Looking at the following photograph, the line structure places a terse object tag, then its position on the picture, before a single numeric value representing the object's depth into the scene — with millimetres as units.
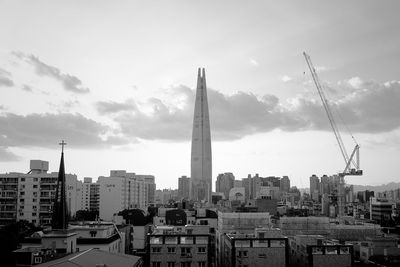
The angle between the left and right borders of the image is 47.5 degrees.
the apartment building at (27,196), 84000
